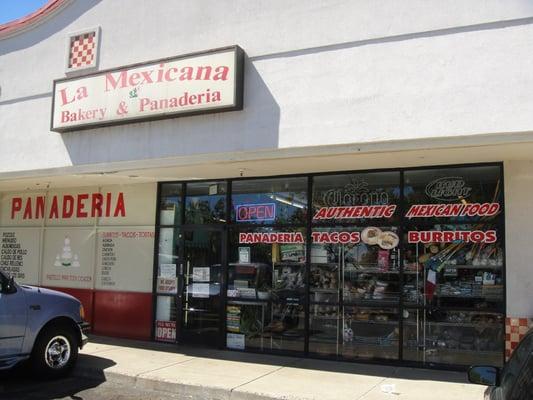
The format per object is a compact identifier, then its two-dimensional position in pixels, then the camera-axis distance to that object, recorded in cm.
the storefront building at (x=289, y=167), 793
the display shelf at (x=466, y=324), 862
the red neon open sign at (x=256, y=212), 1042
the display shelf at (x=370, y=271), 939
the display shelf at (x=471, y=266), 870
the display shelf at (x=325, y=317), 975
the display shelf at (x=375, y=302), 932
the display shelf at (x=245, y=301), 1040
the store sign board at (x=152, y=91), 915
